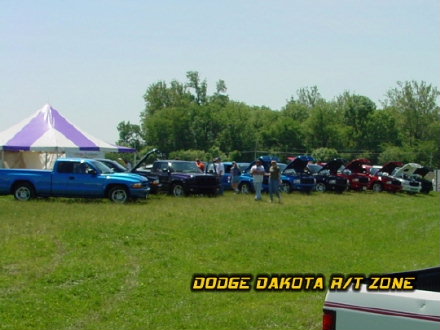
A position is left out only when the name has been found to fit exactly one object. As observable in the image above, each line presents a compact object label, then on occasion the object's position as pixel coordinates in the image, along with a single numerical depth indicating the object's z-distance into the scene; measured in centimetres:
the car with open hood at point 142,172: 2694
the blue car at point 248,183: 3058
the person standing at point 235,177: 3014
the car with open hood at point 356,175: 3662
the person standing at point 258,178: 2567
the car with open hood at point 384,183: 3766
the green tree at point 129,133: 11726
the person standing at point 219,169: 2872
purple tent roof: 2989
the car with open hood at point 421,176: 3959
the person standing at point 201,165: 3231
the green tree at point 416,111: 9000
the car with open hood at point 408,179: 3861
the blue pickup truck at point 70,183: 2339
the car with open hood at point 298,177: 3169
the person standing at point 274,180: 2534
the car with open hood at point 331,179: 3403
